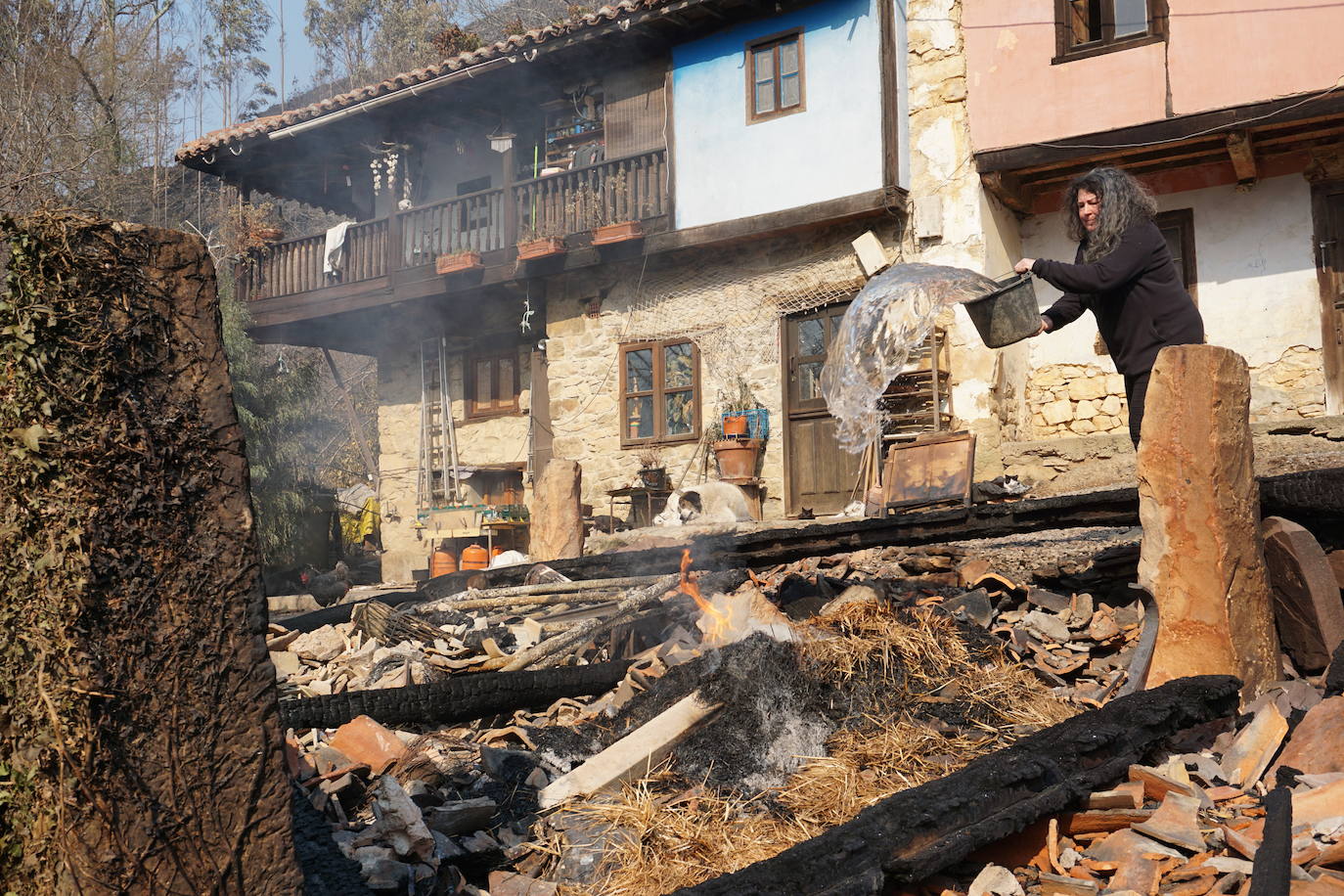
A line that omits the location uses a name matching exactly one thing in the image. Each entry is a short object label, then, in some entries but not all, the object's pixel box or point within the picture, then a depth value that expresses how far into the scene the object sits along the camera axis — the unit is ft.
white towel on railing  56.70
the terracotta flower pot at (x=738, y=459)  43.55
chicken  49.96
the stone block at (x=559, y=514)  29.55
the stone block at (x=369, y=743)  15.47
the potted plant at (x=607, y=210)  46.09
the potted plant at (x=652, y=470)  45.93
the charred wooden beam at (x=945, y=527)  17.57
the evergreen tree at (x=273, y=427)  53.67
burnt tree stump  7.35
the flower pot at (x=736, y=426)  43.75
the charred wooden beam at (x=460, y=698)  17.16
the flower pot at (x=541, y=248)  47.83
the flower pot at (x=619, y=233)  45.98
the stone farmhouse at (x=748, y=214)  37.17
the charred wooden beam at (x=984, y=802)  9.04
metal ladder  56.90
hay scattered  12.69
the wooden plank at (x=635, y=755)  14.43
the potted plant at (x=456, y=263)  50.60
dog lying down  40.37
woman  16.70
